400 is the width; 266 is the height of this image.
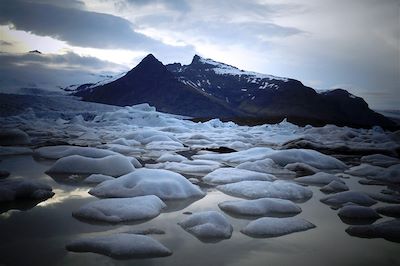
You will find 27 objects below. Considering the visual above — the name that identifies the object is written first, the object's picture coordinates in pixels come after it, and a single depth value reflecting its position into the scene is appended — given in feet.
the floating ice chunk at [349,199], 18.19
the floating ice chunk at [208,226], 12.38
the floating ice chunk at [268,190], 19.13
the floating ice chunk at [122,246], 10.26
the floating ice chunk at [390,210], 16.34
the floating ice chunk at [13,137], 49.27
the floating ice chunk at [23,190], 16.26
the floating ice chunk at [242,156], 34.60
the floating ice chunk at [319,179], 24.56
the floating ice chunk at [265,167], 28.48
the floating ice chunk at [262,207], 15.57
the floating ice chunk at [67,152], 28.89
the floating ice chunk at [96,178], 21.38
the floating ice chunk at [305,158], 32.40
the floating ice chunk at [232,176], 23.57
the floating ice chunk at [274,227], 12.85
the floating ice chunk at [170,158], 33.68
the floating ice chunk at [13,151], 35.14
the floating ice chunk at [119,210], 13.75
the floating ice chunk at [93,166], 24.14
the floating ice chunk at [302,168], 29.54
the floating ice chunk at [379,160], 36.86
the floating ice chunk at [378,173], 26.53
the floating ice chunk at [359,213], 15.56
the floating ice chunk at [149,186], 17.84
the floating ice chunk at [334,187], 21.80
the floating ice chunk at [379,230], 12.95
